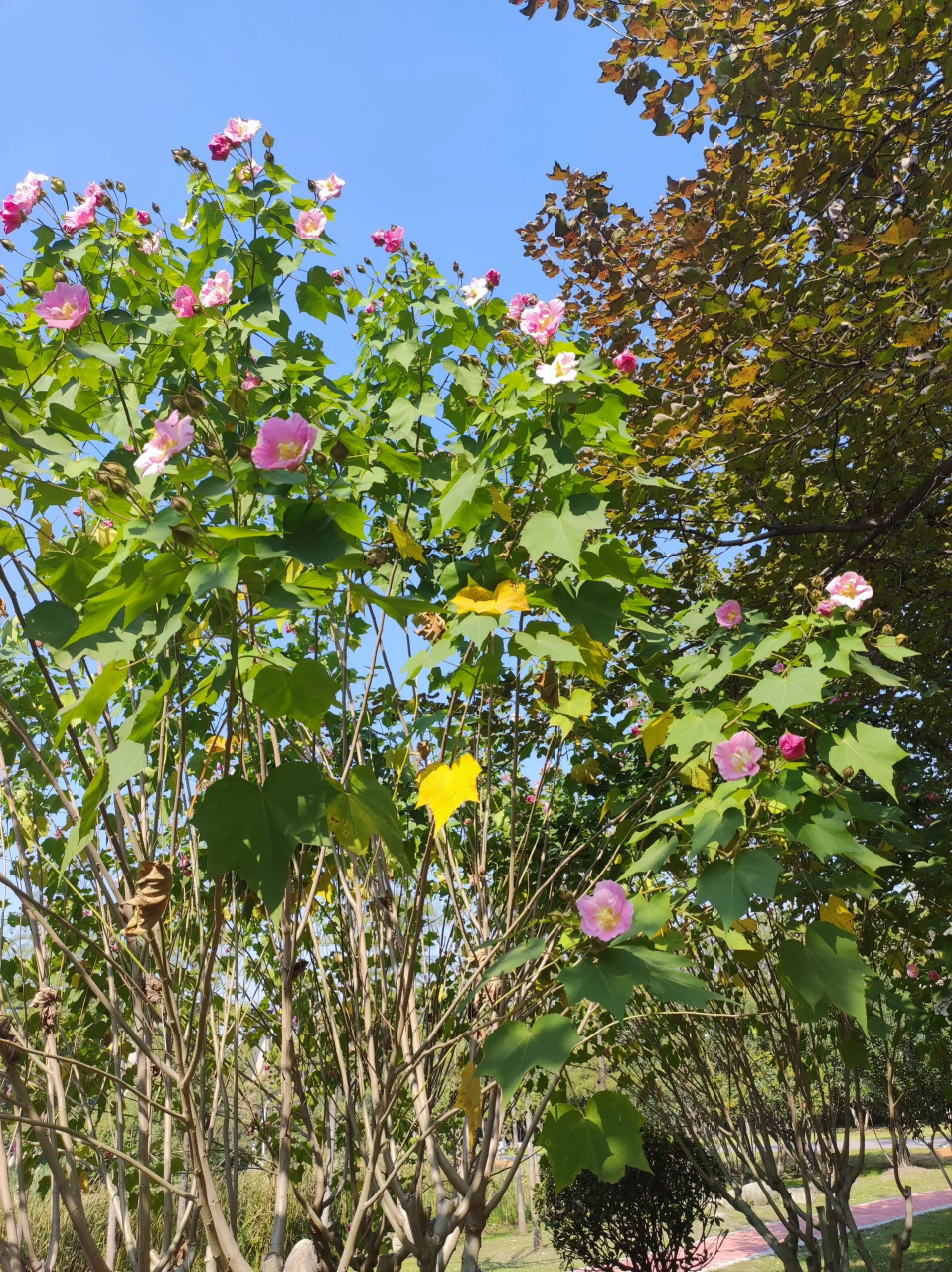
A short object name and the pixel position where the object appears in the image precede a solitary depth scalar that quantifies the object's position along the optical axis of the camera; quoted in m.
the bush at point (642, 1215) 5.93
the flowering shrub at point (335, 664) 1.08
